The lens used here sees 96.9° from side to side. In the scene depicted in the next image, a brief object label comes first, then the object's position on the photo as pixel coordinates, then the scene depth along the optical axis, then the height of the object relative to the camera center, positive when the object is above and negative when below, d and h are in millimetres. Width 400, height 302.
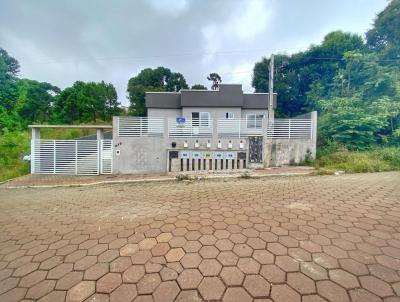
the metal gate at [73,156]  8922 -409
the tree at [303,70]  20859 +10658
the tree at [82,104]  24750 +6387
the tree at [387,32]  14078 +10967
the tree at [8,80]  21406 +8719
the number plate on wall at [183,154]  8930 -224
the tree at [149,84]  27292 +11236
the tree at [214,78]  31553 +12901
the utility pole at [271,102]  9203 +2961
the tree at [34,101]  24812 +6967
